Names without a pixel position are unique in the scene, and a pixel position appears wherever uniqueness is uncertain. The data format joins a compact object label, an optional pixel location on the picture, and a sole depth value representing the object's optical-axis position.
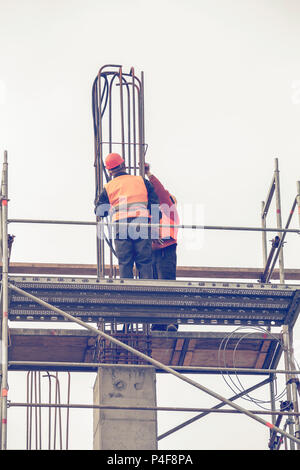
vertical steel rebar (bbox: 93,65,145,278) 20.48
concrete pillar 18.27
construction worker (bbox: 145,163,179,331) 19.65
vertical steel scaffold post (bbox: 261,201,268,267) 21.52
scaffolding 17.78
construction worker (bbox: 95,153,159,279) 18.88
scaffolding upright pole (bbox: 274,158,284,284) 20.17
